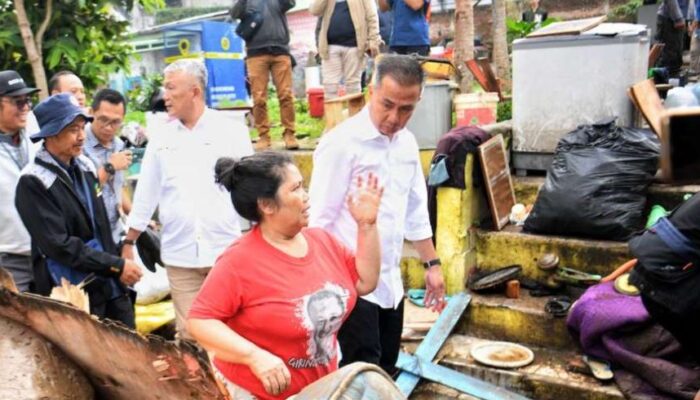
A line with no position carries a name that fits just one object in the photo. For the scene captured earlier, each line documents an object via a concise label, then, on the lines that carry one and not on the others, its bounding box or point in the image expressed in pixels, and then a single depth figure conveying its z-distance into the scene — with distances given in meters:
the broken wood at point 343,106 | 5.86
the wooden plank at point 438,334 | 4.04
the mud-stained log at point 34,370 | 1.23
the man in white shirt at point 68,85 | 4.53
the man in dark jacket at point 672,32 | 8.50
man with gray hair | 3.45
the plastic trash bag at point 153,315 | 4.63
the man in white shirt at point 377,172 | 2.78
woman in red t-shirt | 1.91
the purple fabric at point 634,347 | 3.56
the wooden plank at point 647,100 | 4.64
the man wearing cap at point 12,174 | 3.32
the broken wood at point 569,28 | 5.10
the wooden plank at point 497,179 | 4.86
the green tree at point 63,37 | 5.62
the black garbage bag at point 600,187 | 4.48
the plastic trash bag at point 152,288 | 4.87
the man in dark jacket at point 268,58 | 6.35
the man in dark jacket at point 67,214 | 2.92
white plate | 4.13
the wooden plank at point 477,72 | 7.39
